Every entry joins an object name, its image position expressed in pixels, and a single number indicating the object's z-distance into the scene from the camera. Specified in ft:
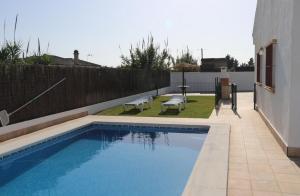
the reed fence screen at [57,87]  23.93
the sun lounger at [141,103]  36.24
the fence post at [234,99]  36.29
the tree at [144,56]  72.83
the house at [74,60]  74.75
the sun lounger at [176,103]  35.04
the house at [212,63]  106.78
